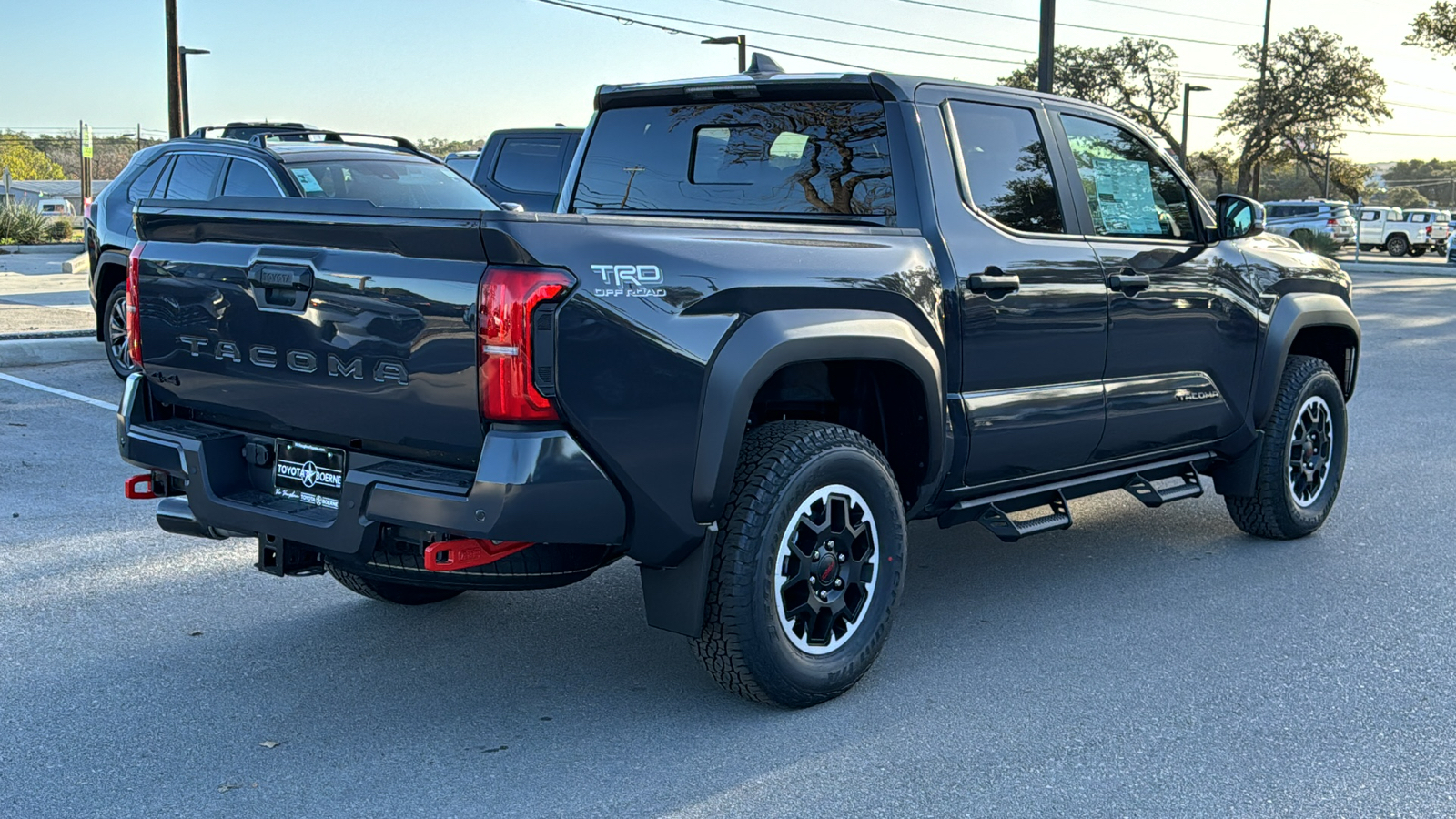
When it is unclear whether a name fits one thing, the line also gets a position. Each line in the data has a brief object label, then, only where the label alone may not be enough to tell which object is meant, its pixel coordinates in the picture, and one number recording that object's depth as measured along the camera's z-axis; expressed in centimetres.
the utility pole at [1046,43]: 2220
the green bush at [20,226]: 3061
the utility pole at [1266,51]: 4678
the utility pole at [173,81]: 2248
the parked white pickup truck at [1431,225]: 4291
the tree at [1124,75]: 6238
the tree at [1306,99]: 5750
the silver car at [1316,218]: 4162
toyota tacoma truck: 352
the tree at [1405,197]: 8819
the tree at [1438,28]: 3170
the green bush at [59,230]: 3353
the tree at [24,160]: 10212
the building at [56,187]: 7973
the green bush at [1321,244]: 3680
